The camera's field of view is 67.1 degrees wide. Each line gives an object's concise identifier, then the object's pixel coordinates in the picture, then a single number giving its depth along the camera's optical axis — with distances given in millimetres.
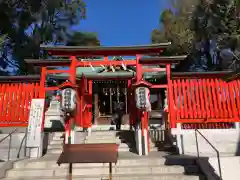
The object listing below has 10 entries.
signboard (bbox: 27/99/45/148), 7127
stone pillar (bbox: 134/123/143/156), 7074
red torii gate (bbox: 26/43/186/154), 8143
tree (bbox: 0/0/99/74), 16380
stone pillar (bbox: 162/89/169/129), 9899
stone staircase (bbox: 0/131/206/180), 5397
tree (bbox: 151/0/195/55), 17926
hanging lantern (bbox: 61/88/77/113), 7463
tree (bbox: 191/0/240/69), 14613
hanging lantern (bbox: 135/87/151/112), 7266
